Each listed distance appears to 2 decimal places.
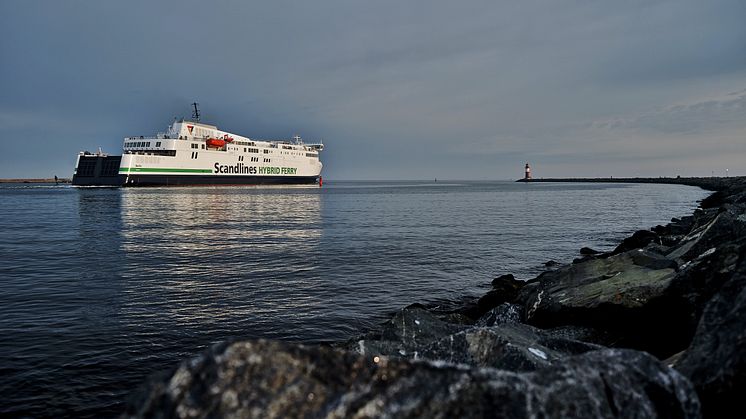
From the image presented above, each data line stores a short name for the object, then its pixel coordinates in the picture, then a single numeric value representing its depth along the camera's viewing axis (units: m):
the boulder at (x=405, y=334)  6.16
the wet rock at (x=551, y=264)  17.14
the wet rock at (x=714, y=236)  7.96
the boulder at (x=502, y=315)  8.26
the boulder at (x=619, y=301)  6.17
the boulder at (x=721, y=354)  3.09
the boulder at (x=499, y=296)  11.12
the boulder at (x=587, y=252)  19.22
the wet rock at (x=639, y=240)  16.62
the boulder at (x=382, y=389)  2.34
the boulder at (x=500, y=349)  4.40
